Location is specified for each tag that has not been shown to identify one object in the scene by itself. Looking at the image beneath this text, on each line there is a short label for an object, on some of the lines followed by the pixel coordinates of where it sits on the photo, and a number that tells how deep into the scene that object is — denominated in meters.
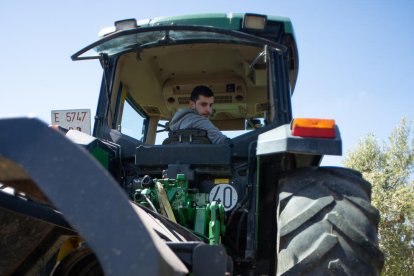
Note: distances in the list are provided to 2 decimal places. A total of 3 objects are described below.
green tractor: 1.22
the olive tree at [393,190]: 16.00
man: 4.00
